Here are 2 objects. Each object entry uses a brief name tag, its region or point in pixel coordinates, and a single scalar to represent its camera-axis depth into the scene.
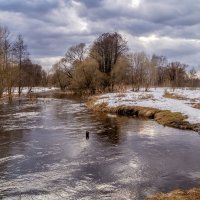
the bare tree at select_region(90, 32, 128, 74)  58.12
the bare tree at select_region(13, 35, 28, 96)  55.28
